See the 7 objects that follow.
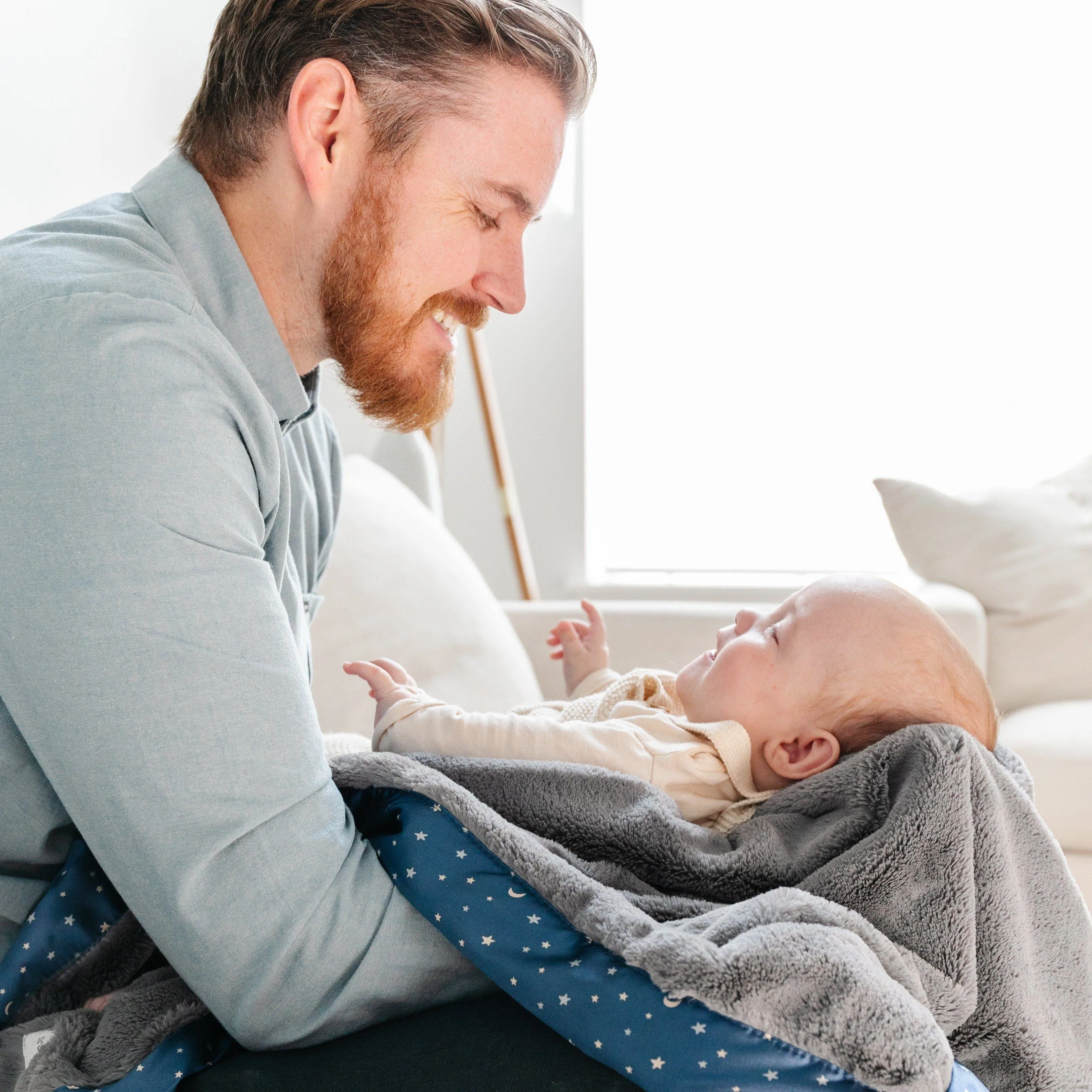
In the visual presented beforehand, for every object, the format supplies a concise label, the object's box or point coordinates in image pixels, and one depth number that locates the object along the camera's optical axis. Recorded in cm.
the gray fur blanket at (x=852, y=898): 63
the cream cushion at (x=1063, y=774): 170
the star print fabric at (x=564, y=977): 63
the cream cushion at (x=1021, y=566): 209
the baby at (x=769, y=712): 93
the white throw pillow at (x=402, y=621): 150
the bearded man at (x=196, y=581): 69
